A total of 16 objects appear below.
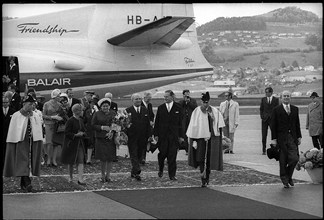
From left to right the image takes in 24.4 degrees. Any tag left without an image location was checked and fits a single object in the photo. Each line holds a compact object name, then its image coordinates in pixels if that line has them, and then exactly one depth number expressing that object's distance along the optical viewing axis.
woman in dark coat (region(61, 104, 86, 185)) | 13.08
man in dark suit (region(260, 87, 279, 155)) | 19.33
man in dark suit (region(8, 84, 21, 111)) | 15.13
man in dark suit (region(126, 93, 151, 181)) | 14.03
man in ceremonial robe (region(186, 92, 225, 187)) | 13.15
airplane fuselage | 25.72
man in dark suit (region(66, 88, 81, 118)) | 16.67
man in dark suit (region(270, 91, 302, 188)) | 12.48
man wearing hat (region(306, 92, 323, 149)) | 17.47
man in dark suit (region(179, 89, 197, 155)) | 18.03
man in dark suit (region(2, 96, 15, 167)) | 13.88
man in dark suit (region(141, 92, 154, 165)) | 17.43
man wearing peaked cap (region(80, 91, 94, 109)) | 17.61
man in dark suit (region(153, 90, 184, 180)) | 13.95
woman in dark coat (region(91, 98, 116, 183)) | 13.40
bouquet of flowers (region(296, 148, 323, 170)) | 12.92
